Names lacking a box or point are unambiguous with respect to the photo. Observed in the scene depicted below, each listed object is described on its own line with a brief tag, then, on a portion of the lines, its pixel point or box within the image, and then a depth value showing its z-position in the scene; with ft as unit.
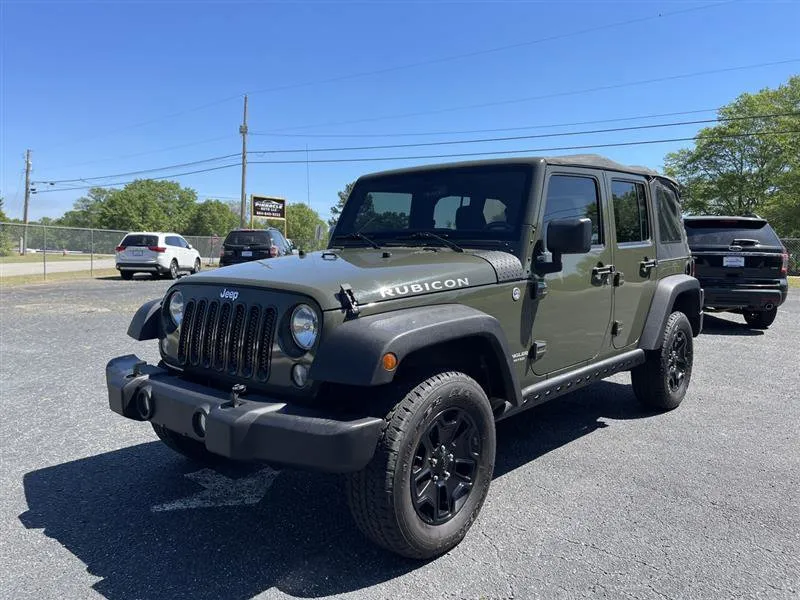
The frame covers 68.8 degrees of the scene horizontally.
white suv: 63.00
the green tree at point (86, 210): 347.24
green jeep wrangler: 7.89
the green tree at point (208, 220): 343.67
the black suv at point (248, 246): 53.26
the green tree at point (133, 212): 251.19
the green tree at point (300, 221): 412.36
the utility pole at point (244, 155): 118.93
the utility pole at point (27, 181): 183.22
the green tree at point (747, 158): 128.88
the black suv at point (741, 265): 28.50
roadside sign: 123.44
